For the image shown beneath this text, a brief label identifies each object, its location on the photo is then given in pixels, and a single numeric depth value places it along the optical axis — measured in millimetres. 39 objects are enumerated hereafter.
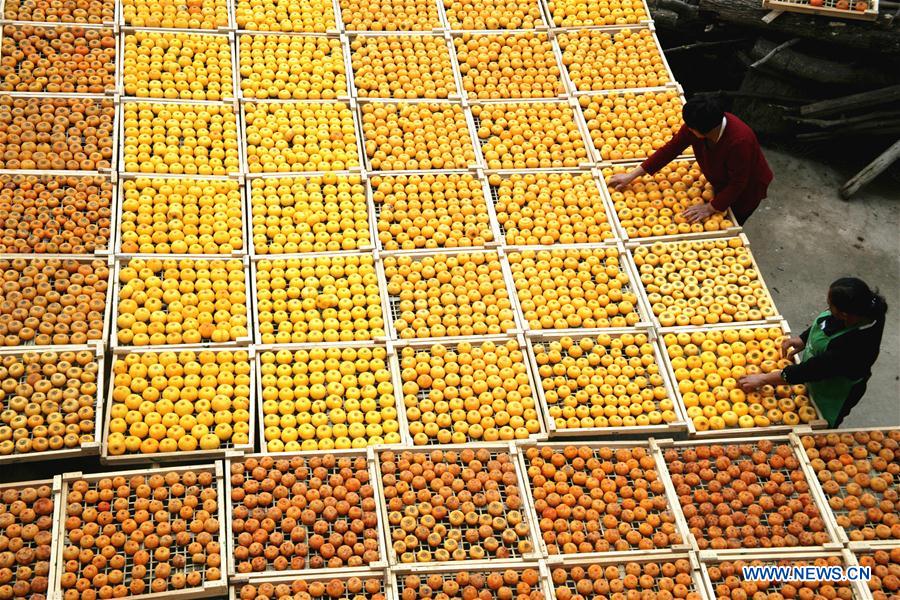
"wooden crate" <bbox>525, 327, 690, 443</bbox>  5234
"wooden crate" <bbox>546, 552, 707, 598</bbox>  4641
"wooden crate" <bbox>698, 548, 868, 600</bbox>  4691
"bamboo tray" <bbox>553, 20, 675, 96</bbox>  7328
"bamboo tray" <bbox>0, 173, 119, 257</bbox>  5689
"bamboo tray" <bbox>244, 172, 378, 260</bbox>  5922
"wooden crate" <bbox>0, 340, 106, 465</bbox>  4742
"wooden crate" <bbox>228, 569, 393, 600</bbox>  4441
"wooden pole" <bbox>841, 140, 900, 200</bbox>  8375
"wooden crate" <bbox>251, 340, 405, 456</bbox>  4996
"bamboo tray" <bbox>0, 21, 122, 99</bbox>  6500
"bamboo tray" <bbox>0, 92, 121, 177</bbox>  6070
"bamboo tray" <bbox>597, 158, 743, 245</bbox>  6301
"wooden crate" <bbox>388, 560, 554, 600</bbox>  4535
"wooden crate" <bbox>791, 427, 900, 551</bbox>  4816
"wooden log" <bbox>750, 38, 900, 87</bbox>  8383
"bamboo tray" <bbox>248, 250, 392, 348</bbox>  5512
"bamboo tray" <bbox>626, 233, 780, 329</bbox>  5816
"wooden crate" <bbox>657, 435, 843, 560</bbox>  4758
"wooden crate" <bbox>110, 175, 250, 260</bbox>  5738
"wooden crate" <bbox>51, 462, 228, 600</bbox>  4375
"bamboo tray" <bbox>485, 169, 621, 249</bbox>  6329
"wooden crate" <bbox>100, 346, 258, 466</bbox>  4840
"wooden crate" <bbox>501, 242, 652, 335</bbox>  5754
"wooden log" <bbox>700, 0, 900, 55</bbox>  7875
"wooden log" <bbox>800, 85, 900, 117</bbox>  8344
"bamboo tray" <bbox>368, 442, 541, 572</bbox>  4570
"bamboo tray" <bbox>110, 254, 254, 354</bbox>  5250
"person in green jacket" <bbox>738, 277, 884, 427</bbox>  4688
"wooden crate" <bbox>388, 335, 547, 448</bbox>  5184
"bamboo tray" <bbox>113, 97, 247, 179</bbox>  6227
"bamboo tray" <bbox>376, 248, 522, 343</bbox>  5598
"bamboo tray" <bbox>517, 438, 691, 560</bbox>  4668
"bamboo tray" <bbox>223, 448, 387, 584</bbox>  4449
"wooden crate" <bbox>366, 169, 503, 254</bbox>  6133
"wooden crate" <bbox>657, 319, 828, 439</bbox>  5293
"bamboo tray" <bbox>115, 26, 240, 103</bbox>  6668
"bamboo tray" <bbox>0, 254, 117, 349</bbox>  5316
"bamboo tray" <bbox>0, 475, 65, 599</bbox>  4336
